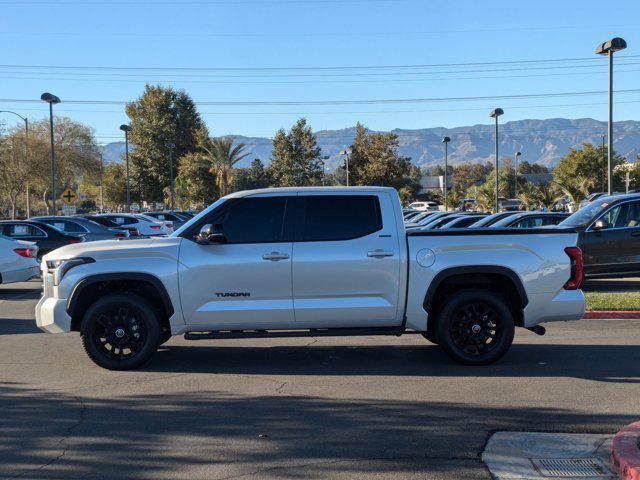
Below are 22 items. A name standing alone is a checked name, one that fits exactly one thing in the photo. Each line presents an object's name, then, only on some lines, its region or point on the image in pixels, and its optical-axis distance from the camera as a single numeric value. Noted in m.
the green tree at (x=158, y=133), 62.81
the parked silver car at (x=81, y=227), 21.41
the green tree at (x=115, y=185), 72.94
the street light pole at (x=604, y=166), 62.61
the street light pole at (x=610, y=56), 18.56
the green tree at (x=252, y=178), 68.50
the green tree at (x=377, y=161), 54.59
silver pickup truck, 7.93
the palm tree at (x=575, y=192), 35.65
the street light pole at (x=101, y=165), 59.98
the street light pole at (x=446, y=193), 45.31
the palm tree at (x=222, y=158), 60.09
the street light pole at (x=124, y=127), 41.97
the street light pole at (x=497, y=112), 33.56
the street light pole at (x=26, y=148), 48.00
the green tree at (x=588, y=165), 62.41
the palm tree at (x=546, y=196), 36.56
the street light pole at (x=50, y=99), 30.36
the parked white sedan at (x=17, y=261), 15.47
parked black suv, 14.75
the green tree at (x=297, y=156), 61.25
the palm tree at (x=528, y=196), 37.94
